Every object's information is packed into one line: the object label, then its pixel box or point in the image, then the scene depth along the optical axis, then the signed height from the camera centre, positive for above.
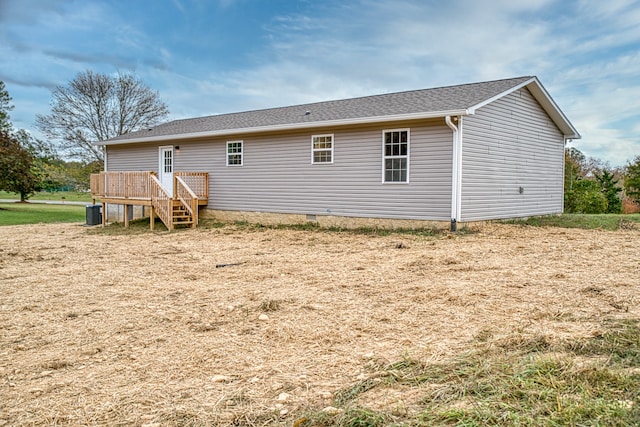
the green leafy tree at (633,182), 22.07 +0.49
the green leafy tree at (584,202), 19.56 -0.41
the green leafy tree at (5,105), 38.62 +7.42
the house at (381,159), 11.16 +0.93
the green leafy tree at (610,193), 22.37 -0.04
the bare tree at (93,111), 27.77 +4.98
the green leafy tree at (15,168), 24.05 +1.27
